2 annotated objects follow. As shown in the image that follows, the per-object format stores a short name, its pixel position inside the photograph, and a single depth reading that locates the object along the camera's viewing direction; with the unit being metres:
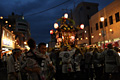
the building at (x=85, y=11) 39.33
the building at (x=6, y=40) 26.50
